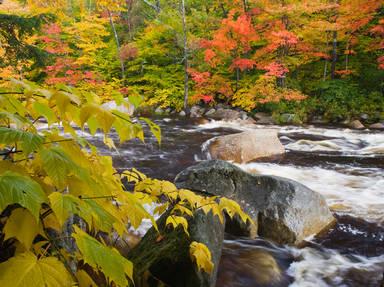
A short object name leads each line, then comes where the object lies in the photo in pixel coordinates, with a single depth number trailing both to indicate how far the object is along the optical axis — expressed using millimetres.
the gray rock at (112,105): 15828
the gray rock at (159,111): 18114
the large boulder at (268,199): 4312
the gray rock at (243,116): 15075
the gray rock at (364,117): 13539
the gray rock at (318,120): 14314
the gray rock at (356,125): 12716
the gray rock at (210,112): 16472
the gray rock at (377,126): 12408
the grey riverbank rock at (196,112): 16794
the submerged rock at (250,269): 3363
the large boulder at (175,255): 2635
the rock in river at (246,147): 8016
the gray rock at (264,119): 14591
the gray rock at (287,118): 14359
